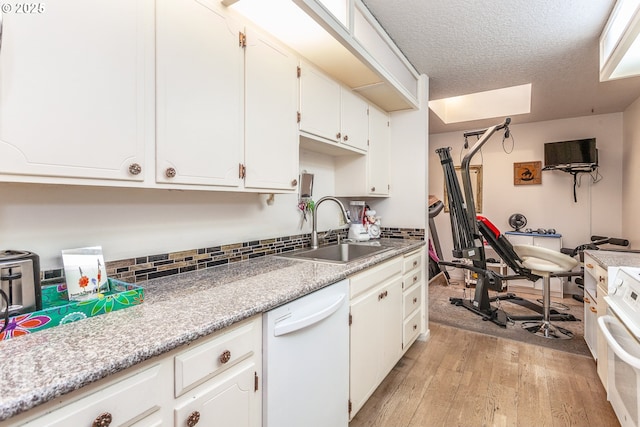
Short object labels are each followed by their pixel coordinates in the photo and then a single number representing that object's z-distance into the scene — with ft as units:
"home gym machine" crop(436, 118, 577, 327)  9.57
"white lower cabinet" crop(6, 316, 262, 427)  2.00
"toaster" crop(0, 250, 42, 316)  2.60
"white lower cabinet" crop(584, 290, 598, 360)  6.98
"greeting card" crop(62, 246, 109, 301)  3.27
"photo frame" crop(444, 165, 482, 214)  15.57
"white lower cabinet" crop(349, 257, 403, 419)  5.28
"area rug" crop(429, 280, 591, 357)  8.80
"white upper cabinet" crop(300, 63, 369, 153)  6.02
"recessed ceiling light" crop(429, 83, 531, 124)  12.88
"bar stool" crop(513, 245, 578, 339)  9.21
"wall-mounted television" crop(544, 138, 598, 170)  12.60
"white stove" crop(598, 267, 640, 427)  4.28
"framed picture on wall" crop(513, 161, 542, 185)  14.39
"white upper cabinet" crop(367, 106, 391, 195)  8.52
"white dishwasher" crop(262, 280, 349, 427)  3.57
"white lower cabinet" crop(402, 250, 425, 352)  7.50
